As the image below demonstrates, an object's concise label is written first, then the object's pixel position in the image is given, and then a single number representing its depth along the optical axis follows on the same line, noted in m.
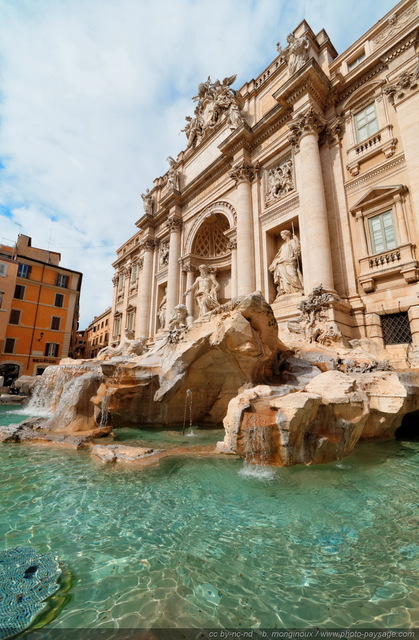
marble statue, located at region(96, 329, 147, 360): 11.17
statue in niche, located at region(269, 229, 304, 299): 11.90
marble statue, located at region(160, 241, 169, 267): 20.90
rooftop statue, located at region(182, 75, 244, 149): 15.80
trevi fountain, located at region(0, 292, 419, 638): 1.69
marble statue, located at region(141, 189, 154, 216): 22.89
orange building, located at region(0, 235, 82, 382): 21.53
